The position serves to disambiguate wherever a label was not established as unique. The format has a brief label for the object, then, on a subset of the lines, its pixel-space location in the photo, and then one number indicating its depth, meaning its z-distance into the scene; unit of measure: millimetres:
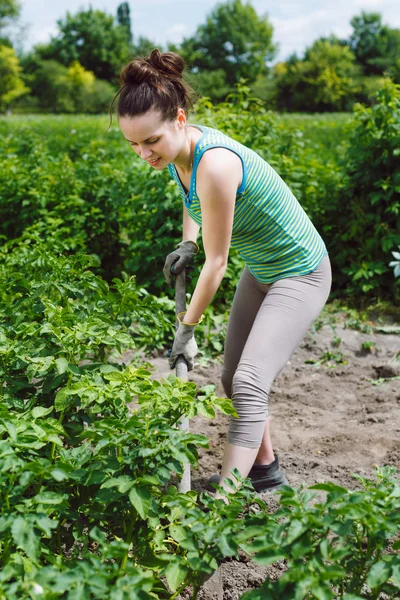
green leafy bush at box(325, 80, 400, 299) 4883
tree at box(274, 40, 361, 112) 51906
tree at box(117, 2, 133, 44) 91812
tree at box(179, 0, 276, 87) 79562
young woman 1950
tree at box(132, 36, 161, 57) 81638
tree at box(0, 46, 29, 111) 50062
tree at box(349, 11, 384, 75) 76938
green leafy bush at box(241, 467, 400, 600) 1318
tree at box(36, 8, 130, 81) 78000
